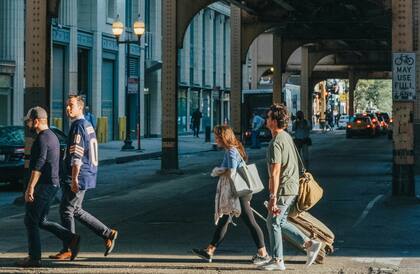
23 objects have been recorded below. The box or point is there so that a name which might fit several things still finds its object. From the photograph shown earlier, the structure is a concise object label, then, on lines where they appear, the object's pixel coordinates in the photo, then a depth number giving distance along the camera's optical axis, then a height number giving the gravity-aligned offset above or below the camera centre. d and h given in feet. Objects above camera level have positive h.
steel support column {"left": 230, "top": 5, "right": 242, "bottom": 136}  128.67 +7.39
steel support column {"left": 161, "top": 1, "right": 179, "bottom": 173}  91.09 +3.02
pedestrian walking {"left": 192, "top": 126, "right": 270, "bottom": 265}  34.99 -3.02
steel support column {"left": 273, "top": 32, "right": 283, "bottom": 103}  163.02 +9.54
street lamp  126.21 +12.19
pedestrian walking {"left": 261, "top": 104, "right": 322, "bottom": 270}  33.45 -1.92
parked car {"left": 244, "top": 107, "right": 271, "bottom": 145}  166.91 -2.05
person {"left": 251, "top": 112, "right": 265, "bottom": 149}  151.64 -1.02
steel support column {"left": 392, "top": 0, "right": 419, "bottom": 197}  59.47 -0.39
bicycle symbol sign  58.75 +2.87
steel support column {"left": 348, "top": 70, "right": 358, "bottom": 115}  296.10 +11.20
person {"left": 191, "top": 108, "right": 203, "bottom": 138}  192.96 +0.58
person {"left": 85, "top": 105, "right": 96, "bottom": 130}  107.34 +0.55
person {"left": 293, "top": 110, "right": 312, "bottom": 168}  88.12 -1.15
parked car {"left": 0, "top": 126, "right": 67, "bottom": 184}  69.10 -2.81
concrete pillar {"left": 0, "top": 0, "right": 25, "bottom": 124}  122.11 +10.52
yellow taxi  225.76 -1.24
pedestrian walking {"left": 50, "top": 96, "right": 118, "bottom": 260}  34.88 -1.89
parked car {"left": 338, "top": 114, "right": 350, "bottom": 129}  355.56 -0.05
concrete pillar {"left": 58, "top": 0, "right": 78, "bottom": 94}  141.69 +11.92
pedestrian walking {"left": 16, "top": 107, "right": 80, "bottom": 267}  34.22 -2.14
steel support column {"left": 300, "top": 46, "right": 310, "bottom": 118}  228.84 +10.13
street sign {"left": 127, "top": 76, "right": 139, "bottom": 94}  125.59 +4.93
